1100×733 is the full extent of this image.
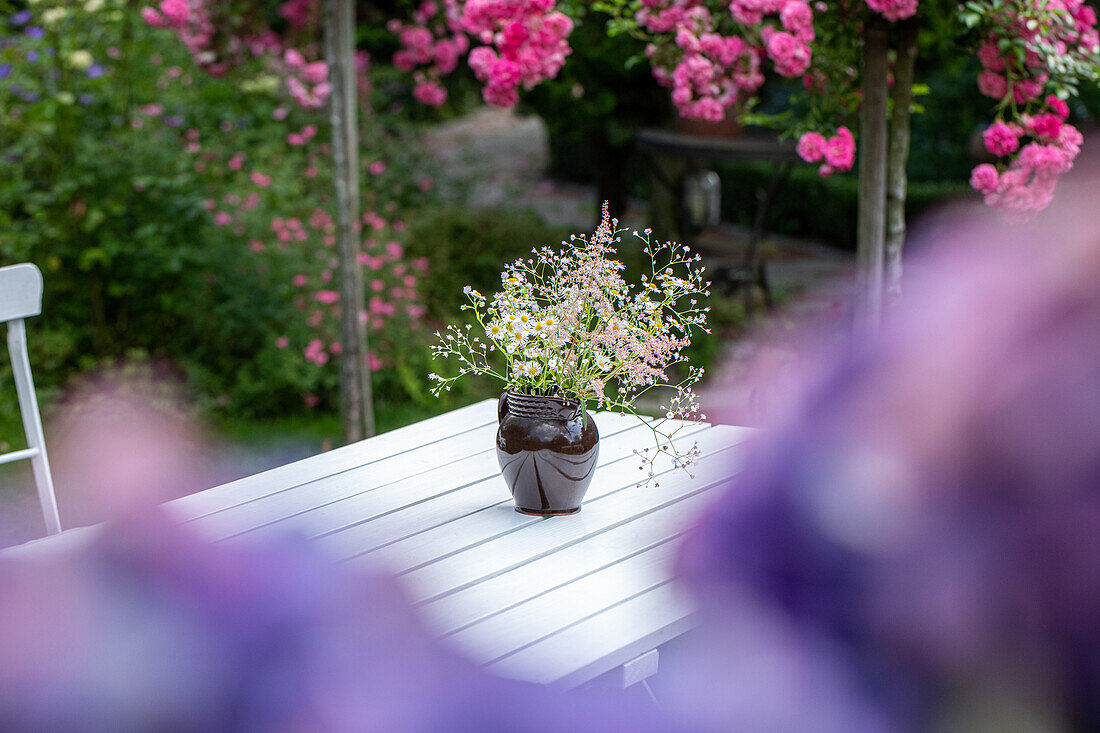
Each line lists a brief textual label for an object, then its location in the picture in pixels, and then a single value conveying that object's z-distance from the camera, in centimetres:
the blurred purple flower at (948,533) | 87
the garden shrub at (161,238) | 690
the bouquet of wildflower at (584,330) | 360
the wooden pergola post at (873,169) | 491
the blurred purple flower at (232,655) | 84
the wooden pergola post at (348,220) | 539
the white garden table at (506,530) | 323
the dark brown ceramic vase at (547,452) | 364
